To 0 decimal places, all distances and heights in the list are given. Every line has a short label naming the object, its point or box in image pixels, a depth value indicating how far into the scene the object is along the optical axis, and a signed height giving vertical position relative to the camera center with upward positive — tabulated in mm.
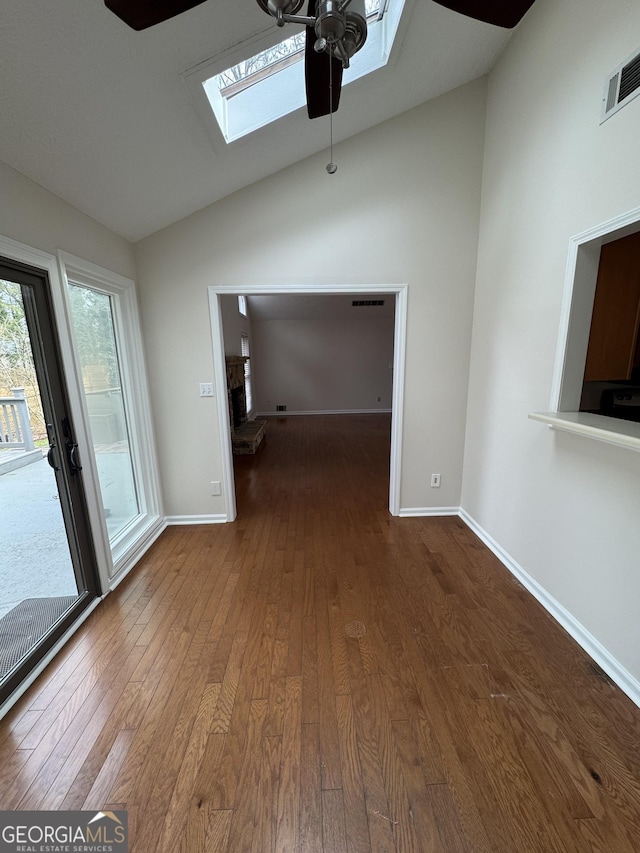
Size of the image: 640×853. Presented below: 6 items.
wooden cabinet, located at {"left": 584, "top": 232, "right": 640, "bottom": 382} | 1785 +271
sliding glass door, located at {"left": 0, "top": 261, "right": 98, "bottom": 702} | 1665 -695
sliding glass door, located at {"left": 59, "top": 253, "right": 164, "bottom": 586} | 2191 -240
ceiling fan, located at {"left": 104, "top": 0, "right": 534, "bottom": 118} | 935 +1046
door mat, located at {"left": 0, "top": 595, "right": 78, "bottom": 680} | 1641 -1370
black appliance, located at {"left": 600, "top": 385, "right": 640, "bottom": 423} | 1934 -242
